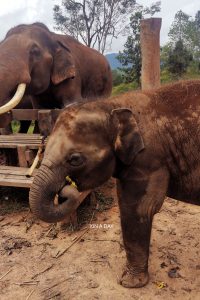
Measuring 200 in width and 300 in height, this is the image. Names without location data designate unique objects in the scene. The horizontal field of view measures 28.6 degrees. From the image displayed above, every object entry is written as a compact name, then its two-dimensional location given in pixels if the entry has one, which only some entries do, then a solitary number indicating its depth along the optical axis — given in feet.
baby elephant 9.04
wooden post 20.47
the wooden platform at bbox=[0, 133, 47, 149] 16.66
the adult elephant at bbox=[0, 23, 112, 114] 15.07
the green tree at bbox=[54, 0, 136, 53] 78.79
